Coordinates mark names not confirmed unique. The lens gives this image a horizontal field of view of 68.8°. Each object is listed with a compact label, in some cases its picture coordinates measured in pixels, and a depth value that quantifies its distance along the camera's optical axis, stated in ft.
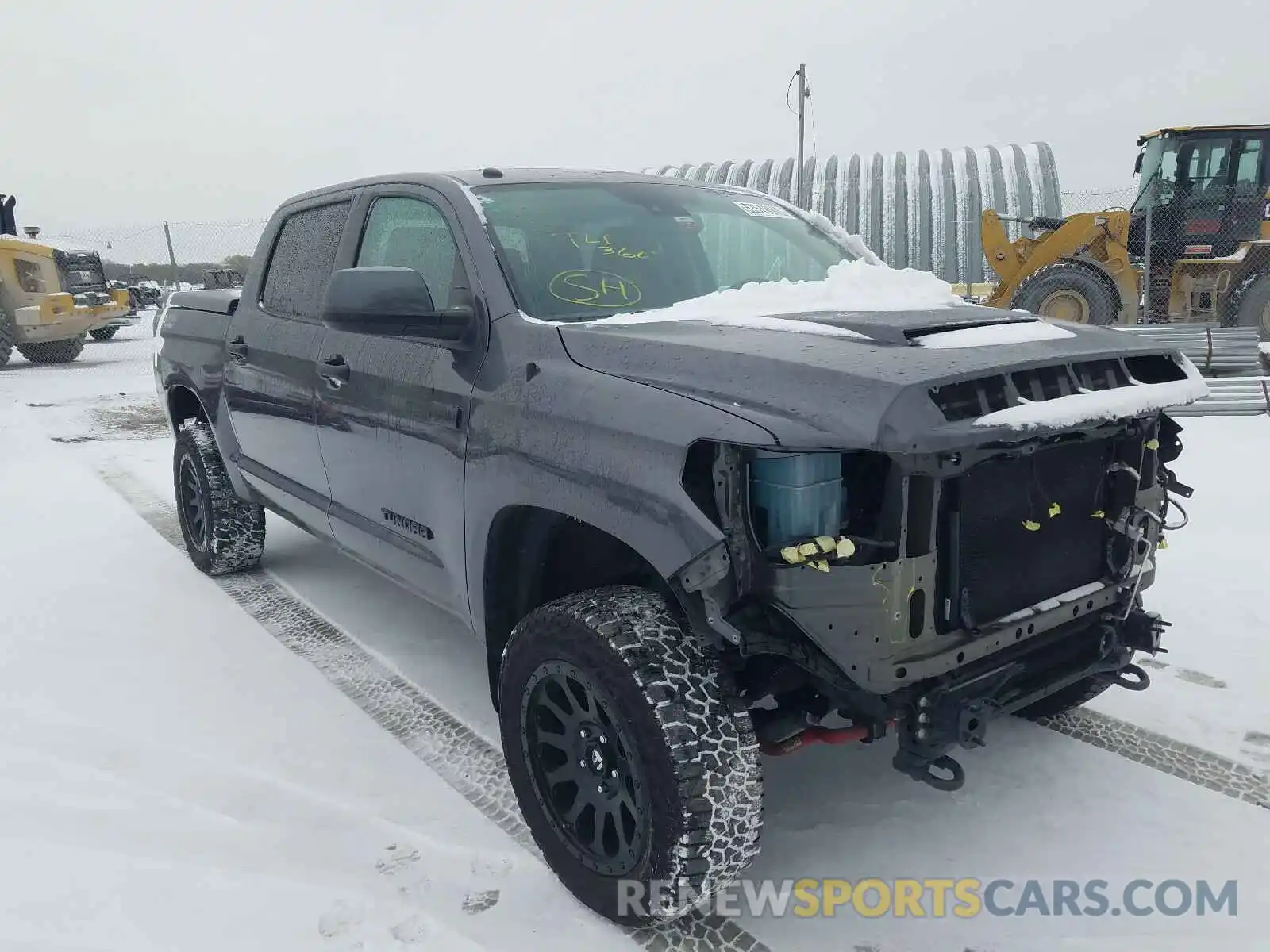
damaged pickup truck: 6.14
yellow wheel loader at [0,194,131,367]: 53.21
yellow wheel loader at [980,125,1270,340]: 39.22
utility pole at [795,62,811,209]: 58.90
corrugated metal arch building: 80.38
